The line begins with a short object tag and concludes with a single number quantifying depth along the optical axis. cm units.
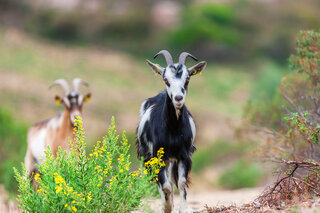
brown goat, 1969
